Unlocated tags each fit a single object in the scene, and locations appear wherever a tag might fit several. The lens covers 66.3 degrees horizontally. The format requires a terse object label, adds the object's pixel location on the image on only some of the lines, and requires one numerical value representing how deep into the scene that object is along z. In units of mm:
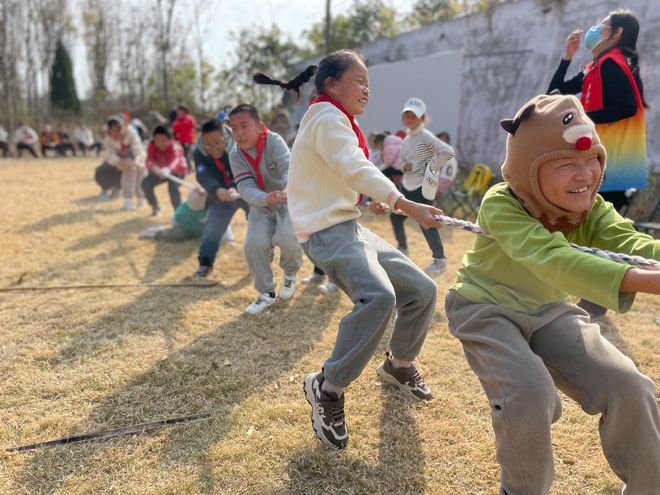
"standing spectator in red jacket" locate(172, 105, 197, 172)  12336
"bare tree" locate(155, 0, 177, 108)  26031
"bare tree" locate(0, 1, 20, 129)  25719
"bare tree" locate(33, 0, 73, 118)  27953
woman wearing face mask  3314
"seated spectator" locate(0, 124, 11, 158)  19056
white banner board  10148
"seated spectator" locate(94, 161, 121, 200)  9500
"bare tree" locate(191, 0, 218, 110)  25344
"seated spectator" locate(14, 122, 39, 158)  18922
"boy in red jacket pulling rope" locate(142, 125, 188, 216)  7359
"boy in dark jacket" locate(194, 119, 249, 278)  4898
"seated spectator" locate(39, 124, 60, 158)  19703
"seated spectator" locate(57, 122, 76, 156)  19984
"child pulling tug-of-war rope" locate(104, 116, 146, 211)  8664
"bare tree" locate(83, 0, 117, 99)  30109
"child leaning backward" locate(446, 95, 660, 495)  1576
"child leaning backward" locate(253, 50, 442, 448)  2217
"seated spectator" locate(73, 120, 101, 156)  20594
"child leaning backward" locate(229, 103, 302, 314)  3900
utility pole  13766
